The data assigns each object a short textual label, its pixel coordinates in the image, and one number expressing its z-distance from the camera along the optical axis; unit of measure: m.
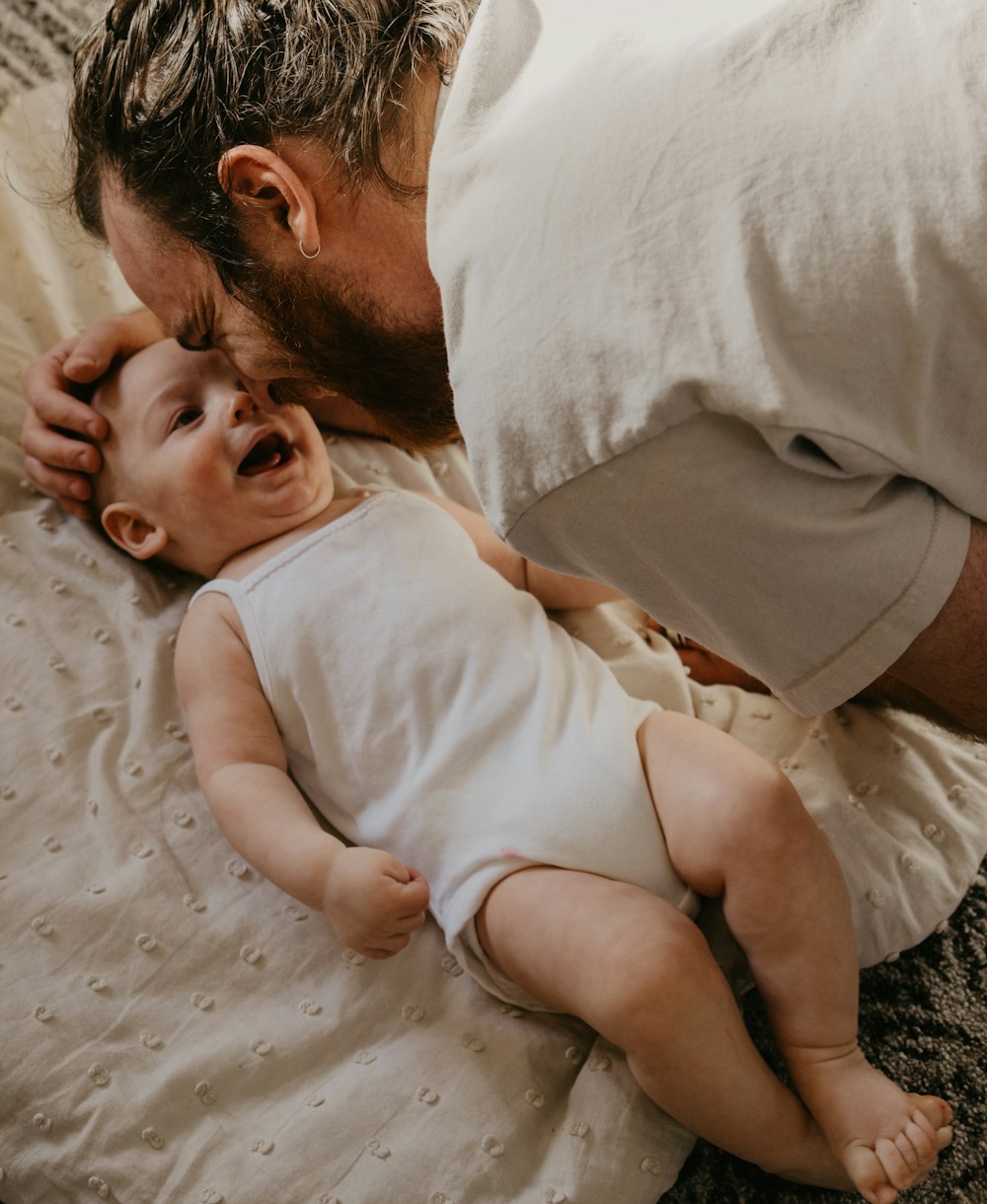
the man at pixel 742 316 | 0.65
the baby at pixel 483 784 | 0.91
